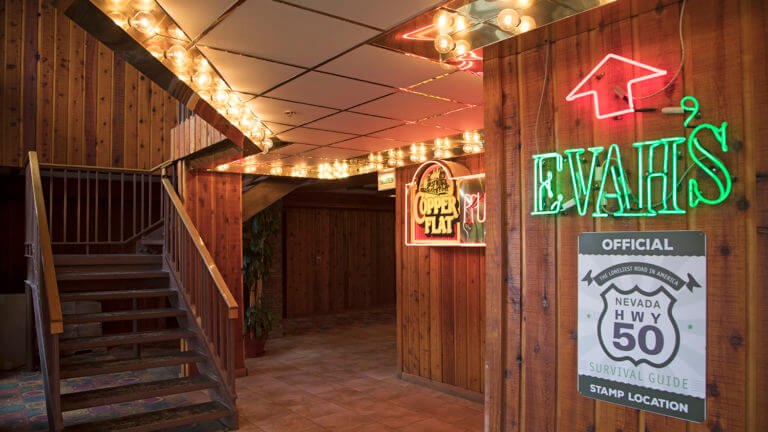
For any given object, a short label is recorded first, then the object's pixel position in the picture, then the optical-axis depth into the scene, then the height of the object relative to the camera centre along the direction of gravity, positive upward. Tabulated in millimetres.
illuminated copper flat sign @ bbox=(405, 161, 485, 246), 5234 +74
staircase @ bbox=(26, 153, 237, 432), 4109 -961
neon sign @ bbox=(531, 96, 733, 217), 1979 +146
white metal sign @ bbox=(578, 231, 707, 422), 2004 -458
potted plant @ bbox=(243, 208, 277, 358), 7285 -847
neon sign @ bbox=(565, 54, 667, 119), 2209 +583
